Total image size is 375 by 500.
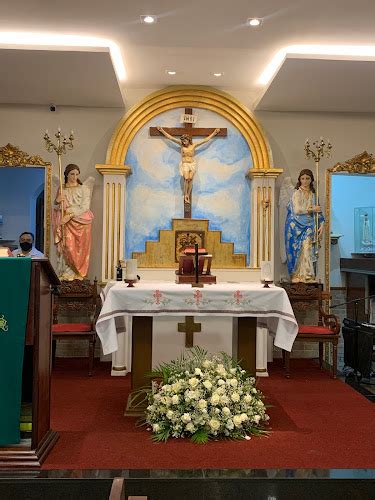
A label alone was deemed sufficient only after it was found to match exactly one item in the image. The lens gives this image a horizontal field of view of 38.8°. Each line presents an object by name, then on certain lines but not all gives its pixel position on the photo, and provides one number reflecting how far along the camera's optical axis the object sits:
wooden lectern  3.16
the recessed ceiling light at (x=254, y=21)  4.99
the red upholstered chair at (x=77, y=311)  5.92
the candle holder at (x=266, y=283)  4.78
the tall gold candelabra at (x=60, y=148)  6.32
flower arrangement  3.79
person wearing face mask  6.45
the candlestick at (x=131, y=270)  4.80
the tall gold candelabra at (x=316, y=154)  6.47
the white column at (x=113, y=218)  6.81
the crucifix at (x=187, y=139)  6.83
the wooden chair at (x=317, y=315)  5.95
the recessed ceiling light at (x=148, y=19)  4.96
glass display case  11.65
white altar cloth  4.35
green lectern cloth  3.16
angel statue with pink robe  6.71
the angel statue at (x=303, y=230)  6.85
